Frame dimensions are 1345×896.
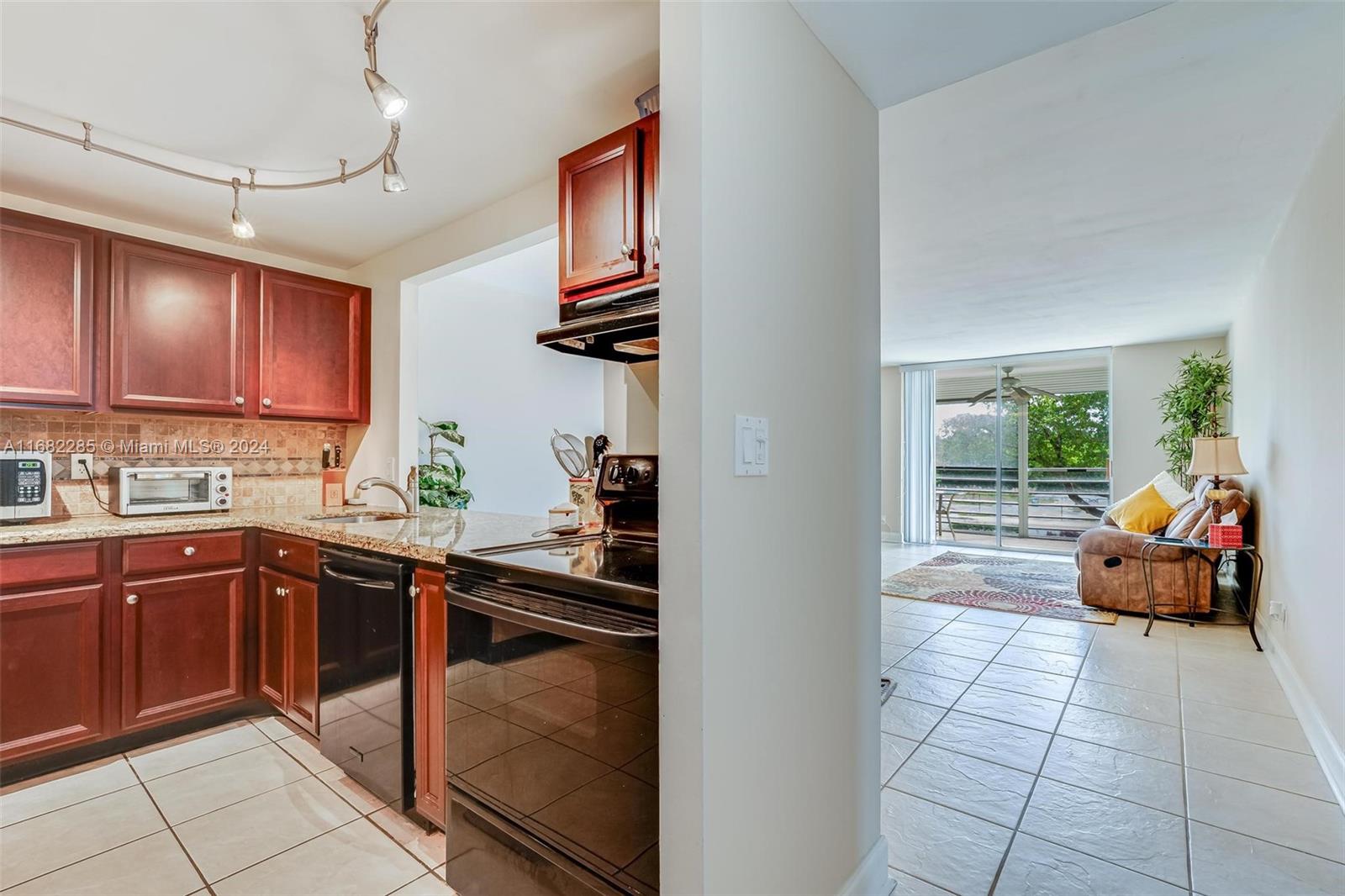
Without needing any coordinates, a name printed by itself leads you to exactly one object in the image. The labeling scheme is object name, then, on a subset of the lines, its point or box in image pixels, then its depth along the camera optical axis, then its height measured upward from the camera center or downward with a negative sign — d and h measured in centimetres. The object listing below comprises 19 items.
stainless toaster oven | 278 -20
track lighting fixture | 156 +105
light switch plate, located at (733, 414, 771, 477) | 118 +0
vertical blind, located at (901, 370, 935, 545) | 809 -15
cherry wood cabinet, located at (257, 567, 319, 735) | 241 -82
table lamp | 411 -9
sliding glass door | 711 -4
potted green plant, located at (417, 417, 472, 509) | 439 -20
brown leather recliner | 439 -90
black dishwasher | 192 -74
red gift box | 384 -56
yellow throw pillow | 486 -52
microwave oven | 243 -16
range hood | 172 +35
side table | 393 -82
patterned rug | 478 -124
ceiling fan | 750 +71
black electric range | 126 -63
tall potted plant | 561 +41
